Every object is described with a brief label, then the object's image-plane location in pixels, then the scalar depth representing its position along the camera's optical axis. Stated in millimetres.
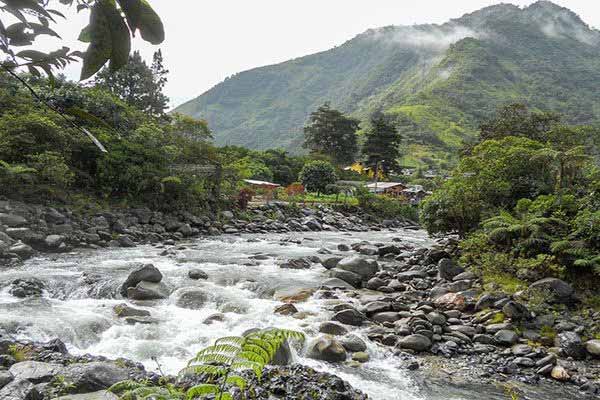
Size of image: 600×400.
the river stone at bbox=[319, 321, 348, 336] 8406
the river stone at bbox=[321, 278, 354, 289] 11994
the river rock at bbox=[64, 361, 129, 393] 5055
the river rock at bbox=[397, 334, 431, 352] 7941
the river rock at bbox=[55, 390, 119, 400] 4502
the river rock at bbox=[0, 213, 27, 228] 13766
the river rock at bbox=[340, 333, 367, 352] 7749
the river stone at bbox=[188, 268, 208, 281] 11891
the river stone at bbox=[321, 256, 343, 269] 14375
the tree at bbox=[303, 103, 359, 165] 55938
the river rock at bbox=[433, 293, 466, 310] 10031
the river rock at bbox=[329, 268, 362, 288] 12594
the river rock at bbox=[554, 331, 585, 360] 7566
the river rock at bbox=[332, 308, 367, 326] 9180
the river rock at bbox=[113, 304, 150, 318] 8570
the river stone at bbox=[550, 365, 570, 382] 6809
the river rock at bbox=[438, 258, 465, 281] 12383
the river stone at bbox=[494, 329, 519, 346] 8078
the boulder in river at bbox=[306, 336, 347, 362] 7301
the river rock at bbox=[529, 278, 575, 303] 9336
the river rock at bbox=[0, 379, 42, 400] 4539
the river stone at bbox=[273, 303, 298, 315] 9500
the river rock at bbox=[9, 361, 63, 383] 5000
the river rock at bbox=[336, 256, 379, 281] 13281
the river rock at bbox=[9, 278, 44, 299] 9203
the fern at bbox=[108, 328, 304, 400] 3007
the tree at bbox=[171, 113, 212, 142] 25891
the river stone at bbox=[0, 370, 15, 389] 4820
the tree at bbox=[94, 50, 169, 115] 37719
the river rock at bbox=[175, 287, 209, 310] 9766
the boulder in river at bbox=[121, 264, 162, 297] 10203
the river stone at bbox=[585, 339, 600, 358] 7480
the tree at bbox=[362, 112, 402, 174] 47906
